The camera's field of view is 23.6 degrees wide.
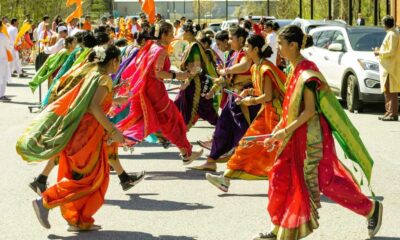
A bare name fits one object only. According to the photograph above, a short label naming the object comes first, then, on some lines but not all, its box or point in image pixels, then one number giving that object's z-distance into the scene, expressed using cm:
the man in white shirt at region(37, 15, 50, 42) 2724
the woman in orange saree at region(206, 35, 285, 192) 854
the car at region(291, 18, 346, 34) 2328
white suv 1655
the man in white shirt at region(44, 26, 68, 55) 1708
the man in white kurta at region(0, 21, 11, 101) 2064
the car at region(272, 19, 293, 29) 2596
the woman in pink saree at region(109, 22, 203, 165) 1049
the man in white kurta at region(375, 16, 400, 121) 1545
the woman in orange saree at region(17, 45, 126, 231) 720
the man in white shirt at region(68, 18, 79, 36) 2709
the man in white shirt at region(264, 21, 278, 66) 2119
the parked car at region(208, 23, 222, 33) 4441
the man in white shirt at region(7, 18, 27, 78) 2602
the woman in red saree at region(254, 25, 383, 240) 661
